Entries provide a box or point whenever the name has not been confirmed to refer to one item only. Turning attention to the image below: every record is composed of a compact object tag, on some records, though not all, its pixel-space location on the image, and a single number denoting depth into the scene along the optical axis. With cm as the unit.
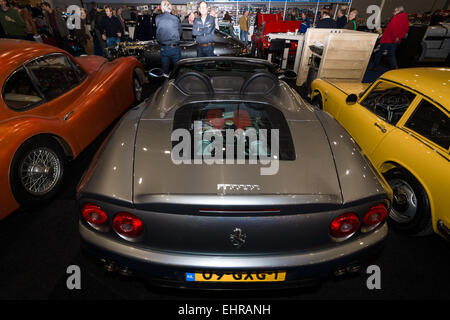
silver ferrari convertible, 110
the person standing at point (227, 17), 1091
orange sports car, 204
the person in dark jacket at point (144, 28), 720
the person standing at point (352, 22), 644
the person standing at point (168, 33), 504
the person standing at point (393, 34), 583
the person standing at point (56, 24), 792
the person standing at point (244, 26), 1066
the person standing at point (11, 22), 642
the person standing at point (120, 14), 920
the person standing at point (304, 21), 845
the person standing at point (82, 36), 736
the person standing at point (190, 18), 740
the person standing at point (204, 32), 544
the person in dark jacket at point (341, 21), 765
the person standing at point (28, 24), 706
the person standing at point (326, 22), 666
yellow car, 180
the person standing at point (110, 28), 709
